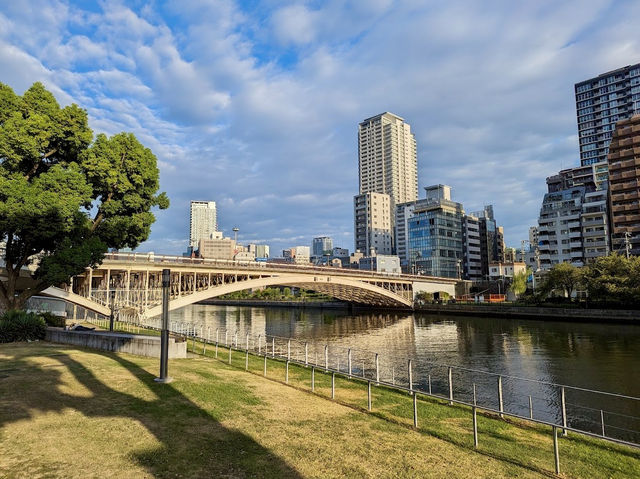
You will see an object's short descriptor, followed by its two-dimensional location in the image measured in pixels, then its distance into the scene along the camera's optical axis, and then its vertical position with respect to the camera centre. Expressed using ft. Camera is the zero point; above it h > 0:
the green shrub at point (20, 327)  66.54 -7.11
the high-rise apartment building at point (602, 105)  449.48 +202.13
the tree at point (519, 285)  257.05 -5.17
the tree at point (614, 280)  161.99 -2.03
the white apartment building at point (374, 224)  581.94 +82.71
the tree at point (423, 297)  278.95 -12.99
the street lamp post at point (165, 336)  43.55 -5.88
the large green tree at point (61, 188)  70.69 +19.48
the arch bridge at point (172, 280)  124.36 +1.03
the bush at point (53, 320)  86.27 -7.84
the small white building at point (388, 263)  387.55 +16.30
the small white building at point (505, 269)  394.11 +8.64
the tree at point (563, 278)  188.75 -0.76
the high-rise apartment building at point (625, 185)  267.59 +62.81
